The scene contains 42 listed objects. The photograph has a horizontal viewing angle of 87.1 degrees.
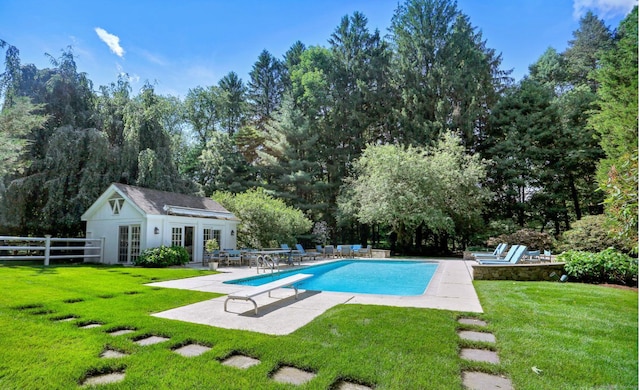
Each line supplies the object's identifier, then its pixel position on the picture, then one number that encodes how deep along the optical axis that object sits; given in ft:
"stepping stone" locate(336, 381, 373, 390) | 9.76
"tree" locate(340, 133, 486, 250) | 63.46
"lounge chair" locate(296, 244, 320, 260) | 52.70
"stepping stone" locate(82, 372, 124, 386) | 9.88
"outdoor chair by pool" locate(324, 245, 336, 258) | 61.98
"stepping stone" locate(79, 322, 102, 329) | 15.23
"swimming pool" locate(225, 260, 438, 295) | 32.65
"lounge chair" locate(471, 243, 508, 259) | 43.94
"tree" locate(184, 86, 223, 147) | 110.22
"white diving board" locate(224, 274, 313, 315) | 18.17
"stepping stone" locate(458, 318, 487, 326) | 16.02
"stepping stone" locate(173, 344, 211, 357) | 12.19
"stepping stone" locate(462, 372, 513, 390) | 9.82
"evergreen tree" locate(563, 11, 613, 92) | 90.22
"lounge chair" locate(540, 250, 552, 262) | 39.87
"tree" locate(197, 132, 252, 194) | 94.43
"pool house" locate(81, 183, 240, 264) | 46.44
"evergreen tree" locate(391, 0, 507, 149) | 82.23
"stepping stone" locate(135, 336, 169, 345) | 13.23
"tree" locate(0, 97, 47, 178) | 49.02
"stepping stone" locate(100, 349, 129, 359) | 11.80
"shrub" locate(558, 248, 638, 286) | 27.20
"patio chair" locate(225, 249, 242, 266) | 45.24
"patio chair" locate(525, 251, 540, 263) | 39.35
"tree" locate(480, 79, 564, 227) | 75.66
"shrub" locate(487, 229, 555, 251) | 53.78
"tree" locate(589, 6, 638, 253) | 44.78
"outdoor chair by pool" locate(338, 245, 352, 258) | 62.47
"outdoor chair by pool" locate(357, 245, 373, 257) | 62.80
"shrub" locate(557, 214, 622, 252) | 40.81
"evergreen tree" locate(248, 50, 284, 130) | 115.34
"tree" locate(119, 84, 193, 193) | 63.10
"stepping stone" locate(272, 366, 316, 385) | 10.07
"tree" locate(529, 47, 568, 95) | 93.81
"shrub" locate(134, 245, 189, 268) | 42.63
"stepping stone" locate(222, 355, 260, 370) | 11.19
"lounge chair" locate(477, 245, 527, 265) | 32.28
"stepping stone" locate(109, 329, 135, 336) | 14.24
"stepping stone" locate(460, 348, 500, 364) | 11.63
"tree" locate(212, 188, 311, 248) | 59.31
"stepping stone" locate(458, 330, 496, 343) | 13.73
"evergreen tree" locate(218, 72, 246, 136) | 111.96
